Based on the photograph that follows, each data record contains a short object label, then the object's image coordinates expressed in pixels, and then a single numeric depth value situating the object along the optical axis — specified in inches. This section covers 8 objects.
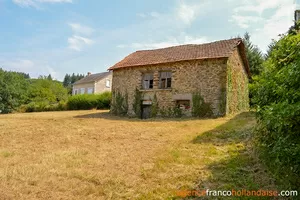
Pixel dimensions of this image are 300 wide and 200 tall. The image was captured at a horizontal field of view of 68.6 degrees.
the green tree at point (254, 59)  958.4
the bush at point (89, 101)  948.5
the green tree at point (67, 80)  3998.5
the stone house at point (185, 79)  530.6
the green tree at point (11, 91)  1332.4
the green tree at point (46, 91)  1517.0
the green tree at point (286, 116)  90.2
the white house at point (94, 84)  1385.3
